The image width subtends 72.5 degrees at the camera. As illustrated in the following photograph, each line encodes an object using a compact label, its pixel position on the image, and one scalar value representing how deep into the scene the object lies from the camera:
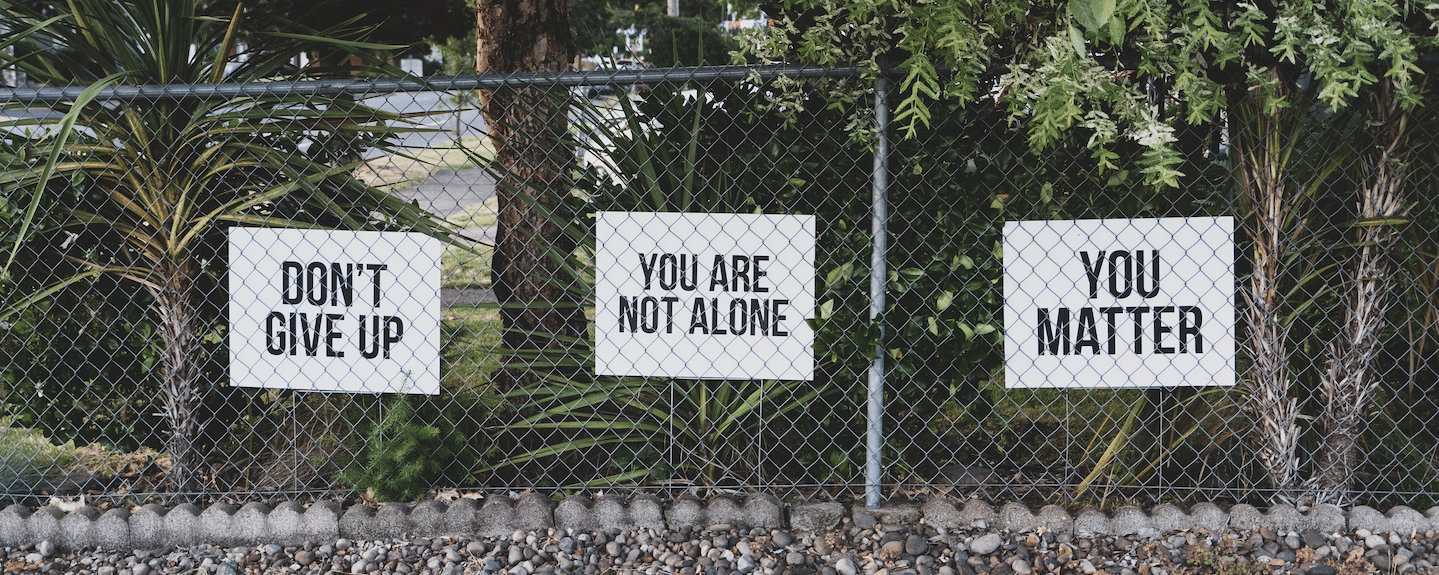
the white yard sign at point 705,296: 2.91
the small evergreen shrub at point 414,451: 3.04
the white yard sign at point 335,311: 2.96
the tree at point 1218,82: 2.34
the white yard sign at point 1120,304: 2.84
